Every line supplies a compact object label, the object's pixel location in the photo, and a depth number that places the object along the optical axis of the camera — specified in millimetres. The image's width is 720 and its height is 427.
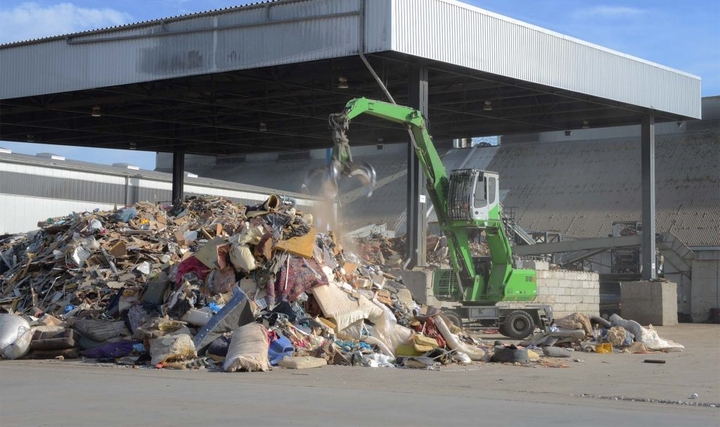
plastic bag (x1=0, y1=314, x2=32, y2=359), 17828
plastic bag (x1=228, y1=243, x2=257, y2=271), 18797
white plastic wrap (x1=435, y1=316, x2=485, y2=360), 19016
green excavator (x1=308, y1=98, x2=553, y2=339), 24719
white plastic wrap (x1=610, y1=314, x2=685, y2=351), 22906
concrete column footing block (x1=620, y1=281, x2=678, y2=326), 35812
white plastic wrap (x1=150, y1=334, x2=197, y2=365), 16516
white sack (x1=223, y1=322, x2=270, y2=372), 15648
